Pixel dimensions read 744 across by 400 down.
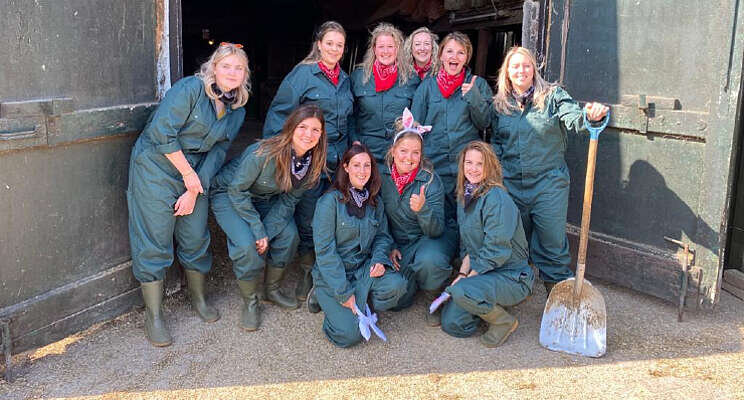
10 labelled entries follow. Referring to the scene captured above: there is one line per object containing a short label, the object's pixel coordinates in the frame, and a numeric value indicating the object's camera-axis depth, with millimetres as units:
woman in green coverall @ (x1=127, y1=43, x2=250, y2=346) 3521
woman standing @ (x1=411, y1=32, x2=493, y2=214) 4152
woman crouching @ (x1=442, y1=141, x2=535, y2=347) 3555
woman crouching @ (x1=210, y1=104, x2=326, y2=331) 3748
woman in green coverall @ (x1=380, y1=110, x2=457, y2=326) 3826
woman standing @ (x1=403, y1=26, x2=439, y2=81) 4402
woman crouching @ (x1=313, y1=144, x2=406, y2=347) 3598
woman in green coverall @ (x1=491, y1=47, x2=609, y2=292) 3904
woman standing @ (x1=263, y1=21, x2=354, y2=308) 4219
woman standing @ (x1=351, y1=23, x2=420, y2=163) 4348
